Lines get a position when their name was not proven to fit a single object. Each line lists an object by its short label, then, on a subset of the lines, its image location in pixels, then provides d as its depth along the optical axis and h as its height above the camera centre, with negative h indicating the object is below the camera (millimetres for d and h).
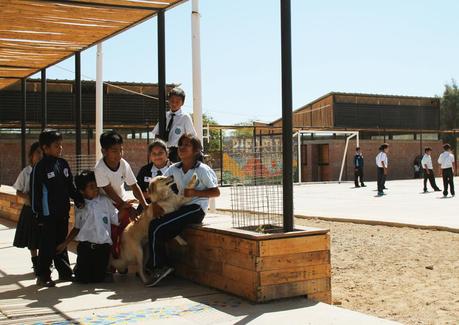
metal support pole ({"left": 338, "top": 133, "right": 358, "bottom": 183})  34100 +920
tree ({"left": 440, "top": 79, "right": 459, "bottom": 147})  57344 +5356
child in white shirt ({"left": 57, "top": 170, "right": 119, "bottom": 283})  6211 -669
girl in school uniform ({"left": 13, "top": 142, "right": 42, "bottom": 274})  6660 -561
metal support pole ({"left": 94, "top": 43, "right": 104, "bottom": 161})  13492 +1955
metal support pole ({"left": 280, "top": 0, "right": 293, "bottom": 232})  5121 +586
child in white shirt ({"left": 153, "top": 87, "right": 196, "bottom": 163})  7138 +576
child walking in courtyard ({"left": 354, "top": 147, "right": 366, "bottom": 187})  26812 -58
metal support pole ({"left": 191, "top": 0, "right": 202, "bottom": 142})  10820 +1914
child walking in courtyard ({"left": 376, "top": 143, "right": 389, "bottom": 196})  20750 -129
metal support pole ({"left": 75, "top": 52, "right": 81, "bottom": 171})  10594 +1269
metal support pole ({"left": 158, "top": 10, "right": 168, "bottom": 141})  7785 +1462
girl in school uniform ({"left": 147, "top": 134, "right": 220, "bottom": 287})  5859 -380
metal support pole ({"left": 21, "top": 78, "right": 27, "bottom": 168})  14134 +1144
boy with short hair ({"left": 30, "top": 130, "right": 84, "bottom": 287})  6023 -257
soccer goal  31544 +1808
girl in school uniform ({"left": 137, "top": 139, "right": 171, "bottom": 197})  6809 +48
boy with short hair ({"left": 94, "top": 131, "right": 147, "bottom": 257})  6289 -72
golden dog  5883 -578
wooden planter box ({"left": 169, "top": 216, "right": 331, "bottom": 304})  4988 -858
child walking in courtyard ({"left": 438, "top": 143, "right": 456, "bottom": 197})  19594 -93
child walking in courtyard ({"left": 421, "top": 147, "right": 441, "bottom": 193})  21461 -203
